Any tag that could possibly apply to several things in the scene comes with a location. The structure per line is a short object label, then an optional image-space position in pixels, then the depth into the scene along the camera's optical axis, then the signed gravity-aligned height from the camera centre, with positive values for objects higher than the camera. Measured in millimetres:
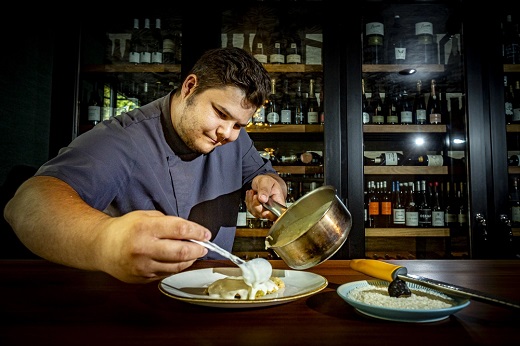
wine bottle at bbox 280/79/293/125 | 2732 +744
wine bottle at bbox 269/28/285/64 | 2654 +1137
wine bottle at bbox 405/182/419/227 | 2617 -44
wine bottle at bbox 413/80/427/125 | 2729 +763
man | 609 +70
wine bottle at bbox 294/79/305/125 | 2871 +746
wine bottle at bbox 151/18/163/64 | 2732 +1195
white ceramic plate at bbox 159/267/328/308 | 651 -170
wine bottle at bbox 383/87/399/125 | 2863 +777
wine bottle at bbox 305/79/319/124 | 2716 +779
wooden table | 552 -194
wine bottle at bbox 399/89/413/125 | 2666 +743
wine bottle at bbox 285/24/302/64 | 2738 +1198
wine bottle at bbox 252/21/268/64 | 2781 +1203
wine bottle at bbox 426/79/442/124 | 2680 +758
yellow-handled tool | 607 -145
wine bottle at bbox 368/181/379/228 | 2744 -9
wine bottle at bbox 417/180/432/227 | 2660 -28
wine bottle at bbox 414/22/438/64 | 2741 +1138
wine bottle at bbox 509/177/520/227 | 2570 +12
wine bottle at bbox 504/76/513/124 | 2686 +743
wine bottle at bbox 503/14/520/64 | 2631 +1150
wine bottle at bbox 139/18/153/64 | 2713 +1215
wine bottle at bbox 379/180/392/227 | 2762 -60
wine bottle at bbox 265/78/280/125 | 2678 +713
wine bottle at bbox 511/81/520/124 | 2627 +732
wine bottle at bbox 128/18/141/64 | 2797 +1201
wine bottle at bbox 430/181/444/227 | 2578 -35
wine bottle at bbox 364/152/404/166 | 2629 +325
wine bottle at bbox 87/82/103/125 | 2590 +650
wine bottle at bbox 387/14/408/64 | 2757 +1219
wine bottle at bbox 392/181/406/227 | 2641 -28
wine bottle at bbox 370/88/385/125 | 2789 +765
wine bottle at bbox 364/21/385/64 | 2650 +1156
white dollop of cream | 728 -137
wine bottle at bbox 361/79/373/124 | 2799 +754
